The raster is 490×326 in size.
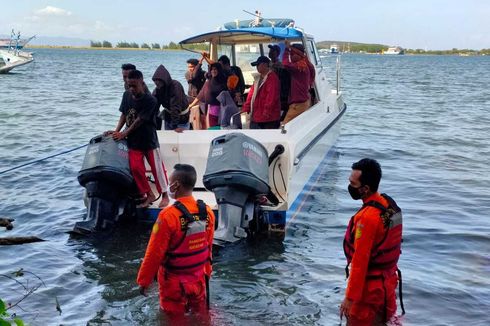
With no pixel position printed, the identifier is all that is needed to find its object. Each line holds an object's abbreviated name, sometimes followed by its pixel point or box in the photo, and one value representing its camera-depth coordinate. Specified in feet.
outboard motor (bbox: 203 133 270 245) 19.90
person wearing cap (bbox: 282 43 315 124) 27.86
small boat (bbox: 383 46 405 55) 612.70
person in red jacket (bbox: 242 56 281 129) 25.38
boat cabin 28.81
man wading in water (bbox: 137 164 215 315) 13.76
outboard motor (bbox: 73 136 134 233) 21.61
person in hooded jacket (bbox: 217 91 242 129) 25.84
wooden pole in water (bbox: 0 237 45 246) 18.89
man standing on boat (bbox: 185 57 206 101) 31.63
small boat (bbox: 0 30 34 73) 151.84
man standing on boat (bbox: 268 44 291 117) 27.48
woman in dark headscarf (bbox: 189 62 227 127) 27.35
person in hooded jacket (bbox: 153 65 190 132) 25.37
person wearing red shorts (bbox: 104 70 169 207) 21.99
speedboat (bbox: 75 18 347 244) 20.10
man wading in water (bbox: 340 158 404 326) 12.98
